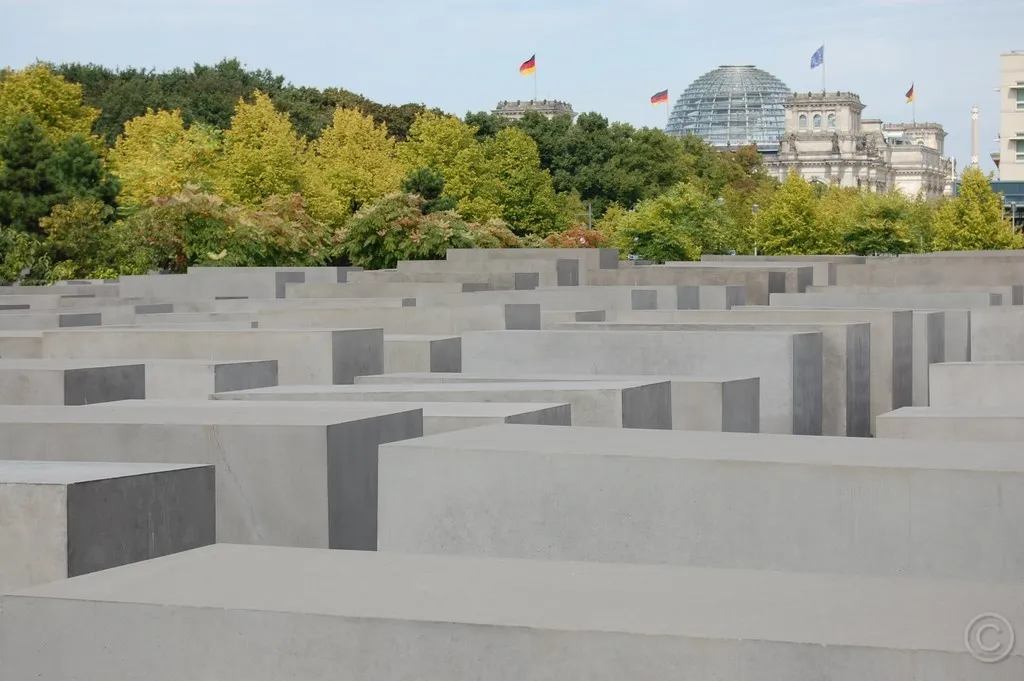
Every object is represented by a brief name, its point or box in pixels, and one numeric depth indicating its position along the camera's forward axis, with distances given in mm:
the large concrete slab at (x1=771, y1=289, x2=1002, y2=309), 19586
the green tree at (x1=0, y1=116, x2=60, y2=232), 41969
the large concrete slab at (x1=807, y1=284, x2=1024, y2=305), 21691
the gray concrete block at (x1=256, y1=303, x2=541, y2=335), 15469
